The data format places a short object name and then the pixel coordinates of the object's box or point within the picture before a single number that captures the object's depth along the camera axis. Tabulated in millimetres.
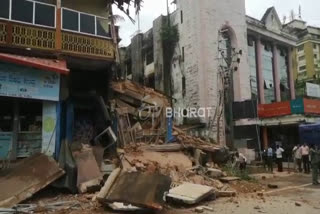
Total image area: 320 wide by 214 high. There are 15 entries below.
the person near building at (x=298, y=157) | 19428
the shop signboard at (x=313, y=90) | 32481
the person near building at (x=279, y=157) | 20250
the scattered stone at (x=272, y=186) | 13602
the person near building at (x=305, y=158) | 19109
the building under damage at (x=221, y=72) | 26562
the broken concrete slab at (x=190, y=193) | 9609
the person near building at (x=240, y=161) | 17212
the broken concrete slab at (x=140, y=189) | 8320
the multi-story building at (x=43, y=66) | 12055
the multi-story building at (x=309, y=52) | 65919
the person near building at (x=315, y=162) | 14422
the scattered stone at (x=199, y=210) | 9025
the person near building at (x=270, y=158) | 20516
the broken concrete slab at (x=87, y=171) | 10711
